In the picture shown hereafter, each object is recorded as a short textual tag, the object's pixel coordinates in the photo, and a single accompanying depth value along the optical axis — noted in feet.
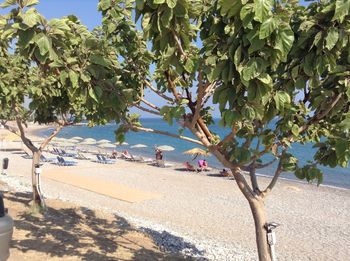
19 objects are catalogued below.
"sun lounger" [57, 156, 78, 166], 93.35
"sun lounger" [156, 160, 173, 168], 105.88
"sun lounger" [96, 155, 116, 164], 105.78
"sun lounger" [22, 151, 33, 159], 106.50
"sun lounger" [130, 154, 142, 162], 115.03
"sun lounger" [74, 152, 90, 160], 113.64
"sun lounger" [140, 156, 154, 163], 113.99
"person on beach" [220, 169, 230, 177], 87.45
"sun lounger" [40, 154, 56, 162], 98.07
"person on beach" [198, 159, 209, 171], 97.60
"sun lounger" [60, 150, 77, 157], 116.11
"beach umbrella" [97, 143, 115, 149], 133.61
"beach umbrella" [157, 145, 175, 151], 120.46
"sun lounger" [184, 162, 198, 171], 98.29
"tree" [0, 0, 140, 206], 12.35
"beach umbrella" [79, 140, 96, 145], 136.36
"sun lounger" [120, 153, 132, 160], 118.43
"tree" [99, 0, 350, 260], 10.62
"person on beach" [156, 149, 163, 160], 109.85
